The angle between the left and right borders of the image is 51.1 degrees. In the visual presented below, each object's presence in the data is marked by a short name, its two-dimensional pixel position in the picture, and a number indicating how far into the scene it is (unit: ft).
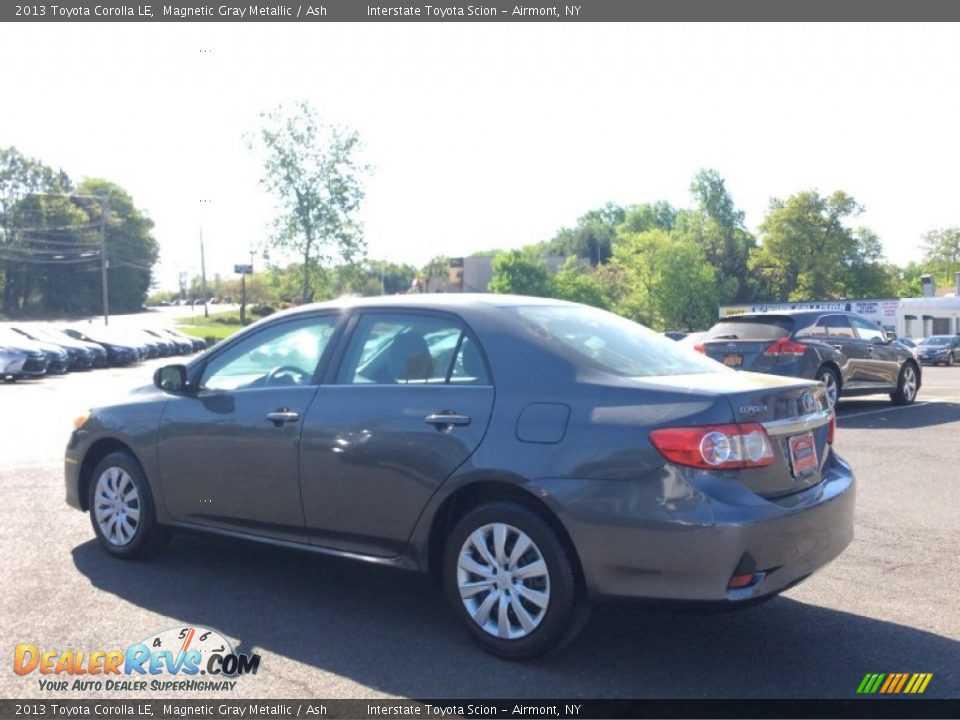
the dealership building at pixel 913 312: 195.42
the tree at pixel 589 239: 447.83
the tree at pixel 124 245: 318.04
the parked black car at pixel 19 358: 95.96
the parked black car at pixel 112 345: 132.87
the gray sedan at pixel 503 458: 13.93
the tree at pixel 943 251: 377.50
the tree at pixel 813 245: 274.16
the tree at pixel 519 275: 301.02
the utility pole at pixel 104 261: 181.37
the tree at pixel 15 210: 288.30
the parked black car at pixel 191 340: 174.60
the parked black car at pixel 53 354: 106.73
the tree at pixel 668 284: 277.23
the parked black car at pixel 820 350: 43.70
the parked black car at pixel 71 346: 115.96
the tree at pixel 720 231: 307.78
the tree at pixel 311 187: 164.04
